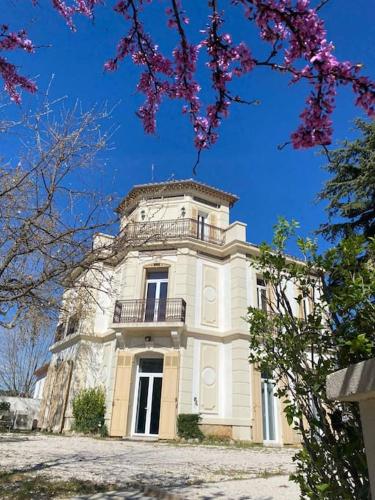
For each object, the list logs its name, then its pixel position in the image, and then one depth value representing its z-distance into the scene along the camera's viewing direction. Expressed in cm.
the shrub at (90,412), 1409
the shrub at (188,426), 1299
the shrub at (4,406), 1917
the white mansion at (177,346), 1385
